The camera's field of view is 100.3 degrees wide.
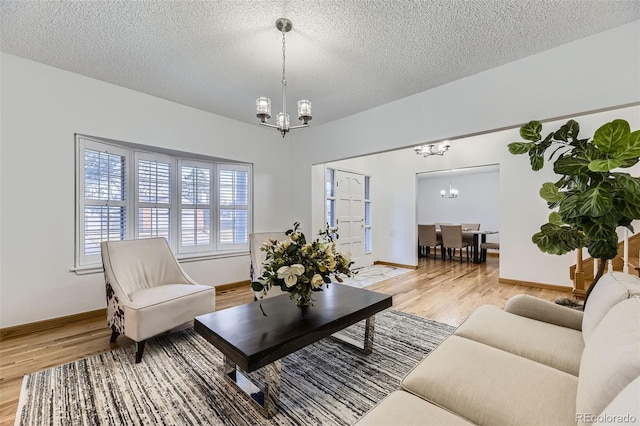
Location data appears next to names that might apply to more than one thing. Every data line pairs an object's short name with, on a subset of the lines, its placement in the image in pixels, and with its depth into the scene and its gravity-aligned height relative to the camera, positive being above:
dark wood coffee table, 1.54 -0.76
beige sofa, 0.83 -0.72
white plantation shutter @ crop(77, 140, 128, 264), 3.03 +0.19
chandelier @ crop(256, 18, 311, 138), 2.11 +0.89
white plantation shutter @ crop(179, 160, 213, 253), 3.97 +0.10
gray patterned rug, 1.59 -1.20
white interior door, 5.44 +0.03
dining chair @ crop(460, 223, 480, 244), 6.62 -0.40
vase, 2.09 -0.70
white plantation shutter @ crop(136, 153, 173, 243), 3.56 +0.25
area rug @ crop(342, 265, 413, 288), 4.65 -1.19
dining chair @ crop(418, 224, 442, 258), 6.77 -0.59
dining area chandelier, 7.62 +0.62
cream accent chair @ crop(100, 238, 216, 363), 2.19 -0.75
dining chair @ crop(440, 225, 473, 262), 6.32 -0.58
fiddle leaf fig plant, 1.44 +0.12
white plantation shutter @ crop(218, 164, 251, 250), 4.33 +0.14
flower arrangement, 1.84 -0.37
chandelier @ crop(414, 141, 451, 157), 5.06 +1.26
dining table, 6.37 -0.72
